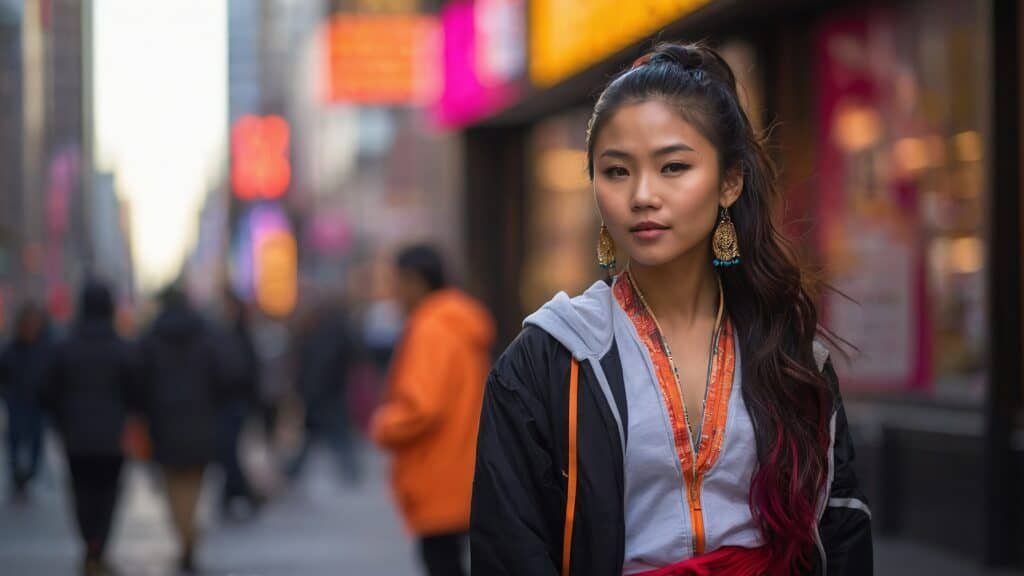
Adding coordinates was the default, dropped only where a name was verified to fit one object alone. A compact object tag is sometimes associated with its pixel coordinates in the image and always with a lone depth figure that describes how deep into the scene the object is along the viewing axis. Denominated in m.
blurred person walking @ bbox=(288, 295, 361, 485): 18.12
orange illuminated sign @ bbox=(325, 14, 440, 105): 28.12
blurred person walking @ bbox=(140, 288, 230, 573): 11.24
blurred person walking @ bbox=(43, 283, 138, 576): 10.38
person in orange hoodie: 7.11
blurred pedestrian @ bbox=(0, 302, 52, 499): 17.44
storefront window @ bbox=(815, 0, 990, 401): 10.68
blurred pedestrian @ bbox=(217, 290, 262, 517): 14.45
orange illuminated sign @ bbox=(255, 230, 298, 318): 82.00
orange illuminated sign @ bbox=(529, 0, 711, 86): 11.95
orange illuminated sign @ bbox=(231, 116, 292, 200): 65.44
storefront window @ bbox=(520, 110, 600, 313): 17.47
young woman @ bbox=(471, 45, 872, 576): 3.04
